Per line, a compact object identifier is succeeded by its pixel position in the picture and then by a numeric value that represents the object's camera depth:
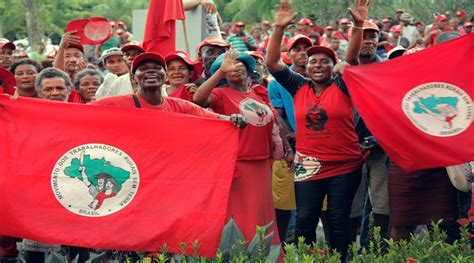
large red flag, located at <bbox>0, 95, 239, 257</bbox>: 7.61
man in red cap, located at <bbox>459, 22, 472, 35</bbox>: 17.30
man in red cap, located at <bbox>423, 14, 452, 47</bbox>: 15.88
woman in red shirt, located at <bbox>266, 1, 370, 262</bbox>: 8.90
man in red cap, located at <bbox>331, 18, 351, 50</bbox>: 19.12
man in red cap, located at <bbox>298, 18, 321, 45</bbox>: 18.61
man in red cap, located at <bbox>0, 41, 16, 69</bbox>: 11.43
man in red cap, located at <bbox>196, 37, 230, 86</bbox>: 9.76
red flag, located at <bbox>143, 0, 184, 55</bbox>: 11.53
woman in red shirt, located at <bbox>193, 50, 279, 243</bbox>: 8.62
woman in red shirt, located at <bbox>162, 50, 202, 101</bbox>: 9.52
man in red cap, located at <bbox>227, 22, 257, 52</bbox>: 14.02
